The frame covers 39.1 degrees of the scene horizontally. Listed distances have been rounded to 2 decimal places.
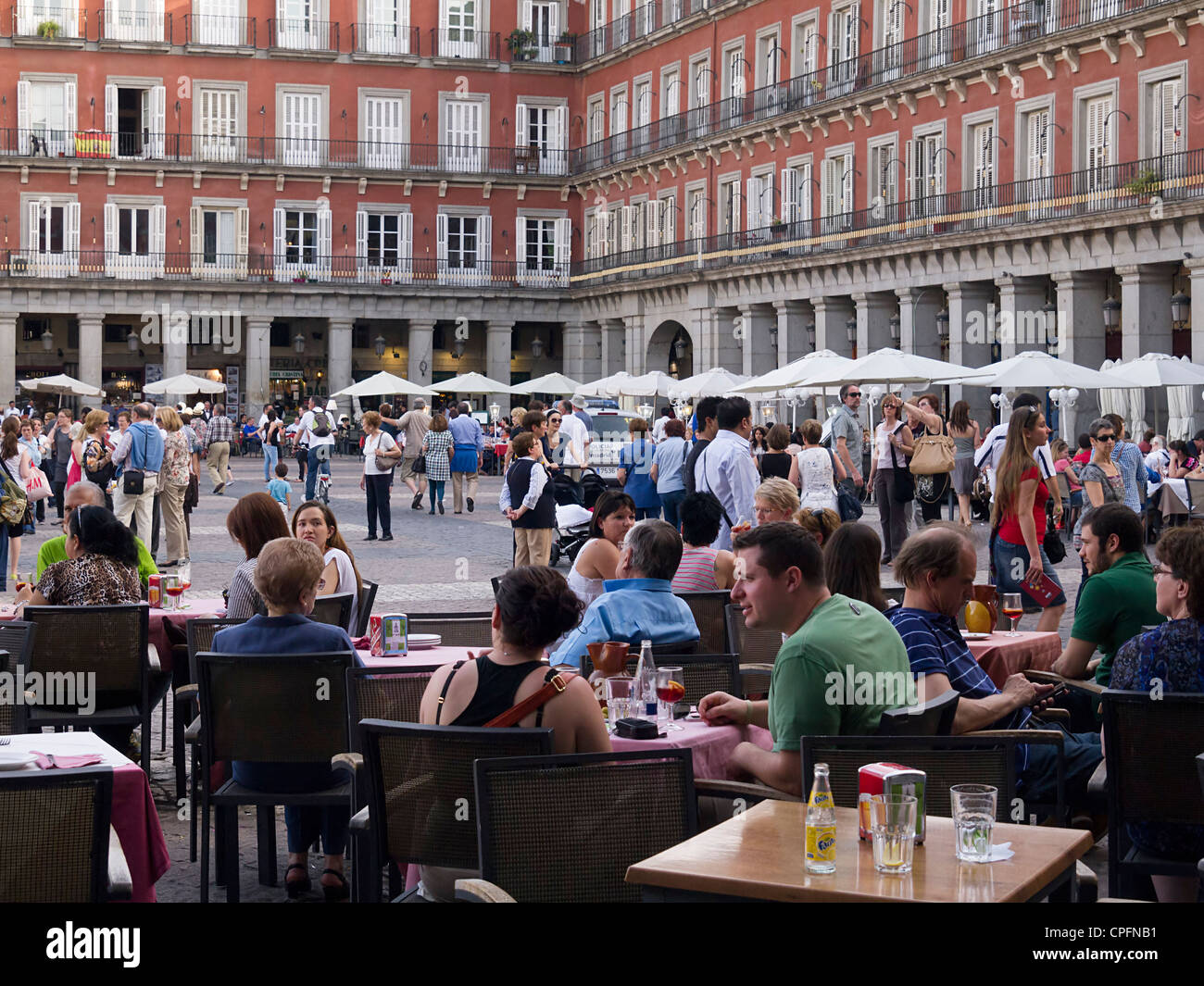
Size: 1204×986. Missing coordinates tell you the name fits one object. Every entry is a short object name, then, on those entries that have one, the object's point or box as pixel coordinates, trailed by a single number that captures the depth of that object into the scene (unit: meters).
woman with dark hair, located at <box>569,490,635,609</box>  8.42
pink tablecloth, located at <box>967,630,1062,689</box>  7.47
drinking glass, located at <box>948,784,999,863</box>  3.77
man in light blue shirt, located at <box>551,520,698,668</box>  6.71
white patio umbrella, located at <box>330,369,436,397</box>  36.72
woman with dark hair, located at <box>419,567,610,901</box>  4.66
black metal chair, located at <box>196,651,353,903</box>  5.82
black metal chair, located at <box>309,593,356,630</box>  7.21
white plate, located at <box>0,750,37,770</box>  4.63
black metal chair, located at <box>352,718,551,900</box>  4.50
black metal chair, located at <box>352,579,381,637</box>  8.28
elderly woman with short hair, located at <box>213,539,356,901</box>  5.94
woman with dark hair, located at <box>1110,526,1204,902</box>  5.36
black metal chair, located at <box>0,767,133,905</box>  3.89
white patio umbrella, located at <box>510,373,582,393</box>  39.47
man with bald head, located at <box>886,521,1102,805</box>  5.35
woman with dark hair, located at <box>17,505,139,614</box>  7.77
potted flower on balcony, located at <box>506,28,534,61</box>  49.78
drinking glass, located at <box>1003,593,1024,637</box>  8.11
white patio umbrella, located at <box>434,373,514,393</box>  38.53
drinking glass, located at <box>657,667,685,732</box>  5.66
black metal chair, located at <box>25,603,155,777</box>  7.16
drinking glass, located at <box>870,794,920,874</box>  3.70
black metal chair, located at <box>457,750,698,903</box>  4.07
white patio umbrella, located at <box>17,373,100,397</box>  41.06
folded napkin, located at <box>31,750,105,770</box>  4.98
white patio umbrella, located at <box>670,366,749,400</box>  28.92
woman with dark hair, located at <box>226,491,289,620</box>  7.71
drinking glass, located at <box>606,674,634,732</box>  5.64
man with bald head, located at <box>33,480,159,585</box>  8.92
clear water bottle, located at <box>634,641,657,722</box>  5.67
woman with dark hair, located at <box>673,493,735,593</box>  8.63
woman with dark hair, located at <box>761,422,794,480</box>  14.48
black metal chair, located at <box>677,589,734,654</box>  7.72
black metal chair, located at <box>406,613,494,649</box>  7.61
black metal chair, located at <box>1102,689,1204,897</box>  5.04
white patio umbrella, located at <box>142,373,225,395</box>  40.12
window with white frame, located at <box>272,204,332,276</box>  48.44
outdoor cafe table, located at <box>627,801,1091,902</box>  3.59
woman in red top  10.27
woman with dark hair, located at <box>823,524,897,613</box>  5.53
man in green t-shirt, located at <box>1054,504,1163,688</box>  6.77
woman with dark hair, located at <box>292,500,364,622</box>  8.03
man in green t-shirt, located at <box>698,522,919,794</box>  4.68
